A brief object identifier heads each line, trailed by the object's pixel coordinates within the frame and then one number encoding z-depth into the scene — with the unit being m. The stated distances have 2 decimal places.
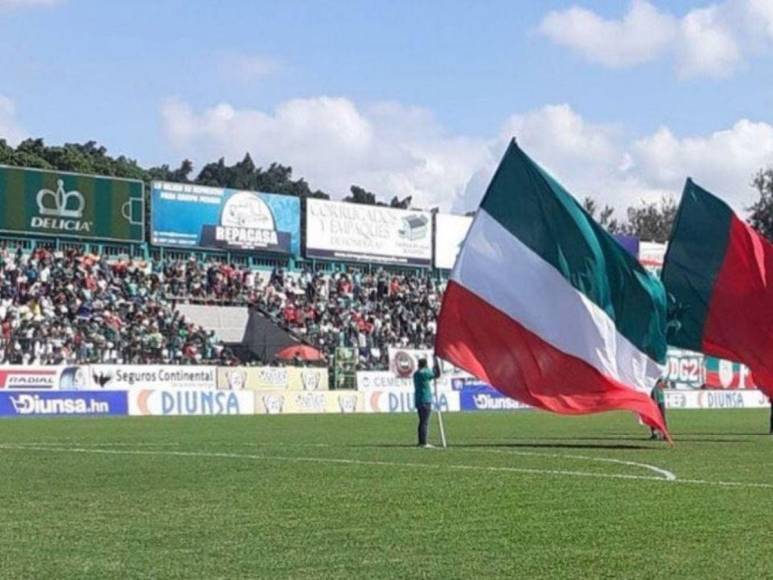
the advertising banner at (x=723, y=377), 72.81
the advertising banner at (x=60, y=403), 44.34
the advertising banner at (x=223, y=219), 64.44
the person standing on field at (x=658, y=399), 30.58
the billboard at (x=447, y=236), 77.31
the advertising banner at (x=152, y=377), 47.00
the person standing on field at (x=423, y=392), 26.66
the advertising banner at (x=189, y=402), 47.38
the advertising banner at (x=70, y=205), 58.88
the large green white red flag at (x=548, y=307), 24.73
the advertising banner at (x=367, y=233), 71.12
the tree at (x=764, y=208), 114.56
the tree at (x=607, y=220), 138.62
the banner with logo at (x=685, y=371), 70.81
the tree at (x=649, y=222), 137.38
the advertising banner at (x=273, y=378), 50.84
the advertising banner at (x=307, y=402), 51.03
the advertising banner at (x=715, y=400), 64.06
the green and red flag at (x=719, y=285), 28.23
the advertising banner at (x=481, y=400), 57.25
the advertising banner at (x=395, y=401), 54.62
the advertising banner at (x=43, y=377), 44.44
